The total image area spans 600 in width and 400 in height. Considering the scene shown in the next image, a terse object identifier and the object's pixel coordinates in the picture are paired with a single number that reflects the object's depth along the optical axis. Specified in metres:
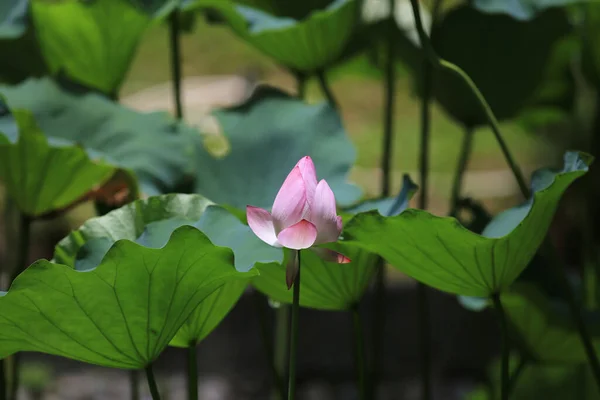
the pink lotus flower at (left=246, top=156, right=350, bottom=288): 4.32
